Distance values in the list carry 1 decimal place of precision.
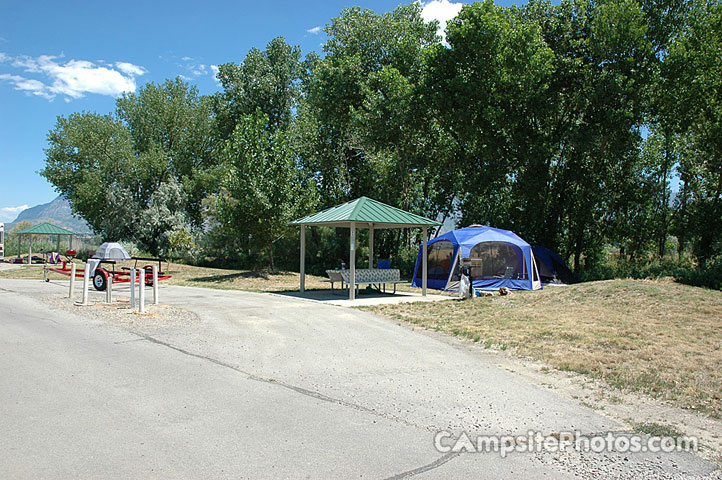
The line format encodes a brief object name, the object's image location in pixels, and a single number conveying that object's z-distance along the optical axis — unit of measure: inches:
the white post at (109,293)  501.9
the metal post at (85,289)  479.2
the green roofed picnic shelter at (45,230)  1252.5
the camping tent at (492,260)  764.0
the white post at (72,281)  531.2
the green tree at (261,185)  968.3
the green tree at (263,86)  1408.7
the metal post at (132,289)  449.6
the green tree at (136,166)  1433.3
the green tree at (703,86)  755.4
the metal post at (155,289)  463.2
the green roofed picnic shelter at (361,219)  597.6
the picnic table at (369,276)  639.1
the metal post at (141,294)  429.5
